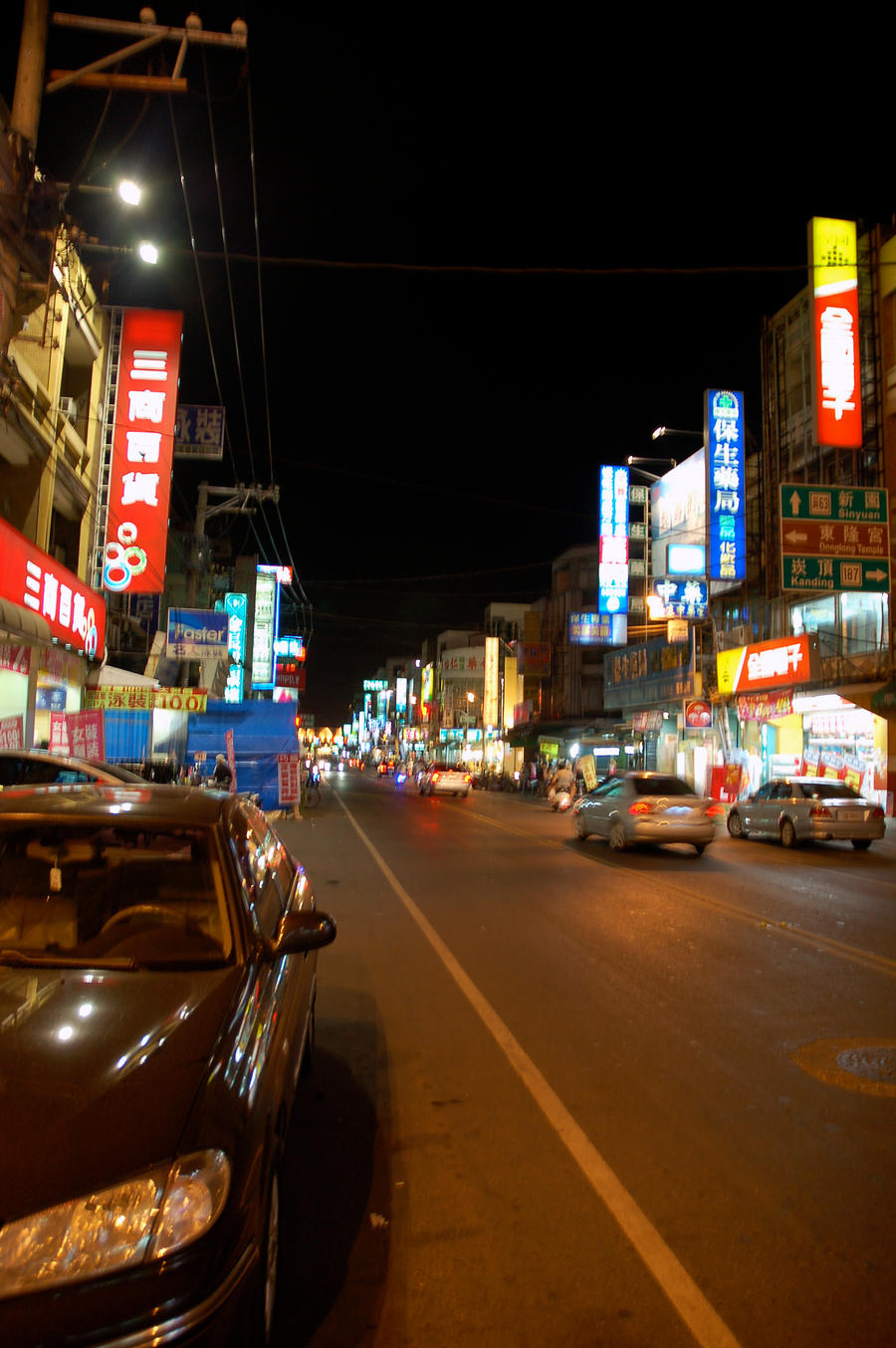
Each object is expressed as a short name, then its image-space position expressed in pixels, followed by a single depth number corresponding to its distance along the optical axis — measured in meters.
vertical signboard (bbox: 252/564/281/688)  45.81
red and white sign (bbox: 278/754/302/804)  24.97
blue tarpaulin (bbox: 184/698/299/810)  25.27
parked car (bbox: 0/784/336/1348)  1.97
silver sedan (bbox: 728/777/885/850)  17.16
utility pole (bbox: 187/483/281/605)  30.52
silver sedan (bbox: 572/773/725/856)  15.49
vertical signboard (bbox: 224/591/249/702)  40.91
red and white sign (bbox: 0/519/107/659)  13.07
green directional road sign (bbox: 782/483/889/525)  19.83
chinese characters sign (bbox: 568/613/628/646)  35.72
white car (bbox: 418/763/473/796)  41.47
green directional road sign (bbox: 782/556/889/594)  20.08
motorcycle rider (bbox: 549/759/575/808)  30.48
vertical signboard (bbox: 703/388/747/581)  26.45
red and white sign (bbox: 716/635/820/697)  24.45
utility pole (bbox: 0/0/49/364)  9.81
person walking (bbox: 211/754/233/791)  21.55
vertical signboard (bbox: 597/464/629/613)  32.03
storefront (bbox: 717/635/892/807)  24.09
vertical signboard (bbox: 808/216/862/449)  22.14
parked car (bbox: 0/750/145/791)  11.09
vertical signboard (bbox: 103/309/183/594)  18.81
